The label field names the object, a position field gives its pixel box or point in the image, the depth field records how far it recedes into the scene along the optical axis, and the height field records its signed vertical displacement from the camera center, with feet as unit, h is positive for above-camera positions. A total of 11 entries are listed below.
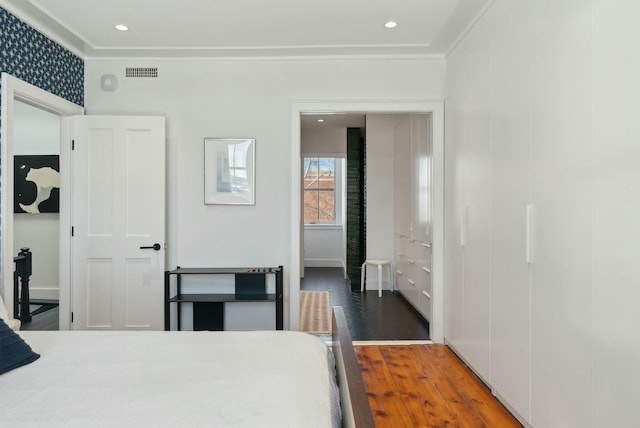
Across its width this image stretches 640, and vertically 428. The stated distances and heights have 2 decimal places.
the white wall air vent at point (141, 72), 11.75 +4.21
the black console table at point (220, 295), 11.03 -2.43
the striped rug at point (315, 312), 12.97 -3.88
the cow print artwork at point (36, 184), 17.51 +1.23
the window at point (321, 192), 27.96 +1.45
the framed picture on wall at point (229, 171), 11.69 +1.23
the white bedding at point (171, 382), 3.67 -1.95
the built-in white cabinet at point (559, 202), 4.74 +0.17
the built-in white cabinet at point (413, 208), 13.59 +0.20
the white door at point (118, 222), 11.09 -0.30
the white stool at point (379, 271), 17.72 -2.81
